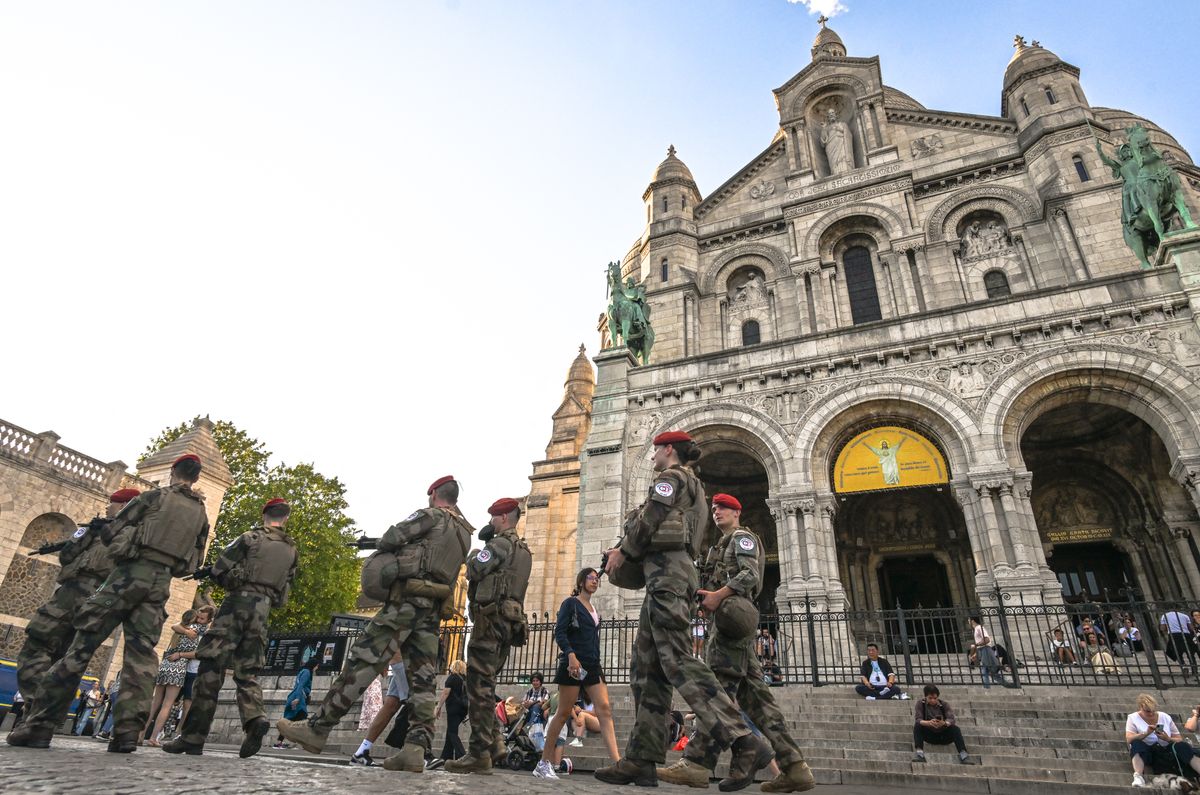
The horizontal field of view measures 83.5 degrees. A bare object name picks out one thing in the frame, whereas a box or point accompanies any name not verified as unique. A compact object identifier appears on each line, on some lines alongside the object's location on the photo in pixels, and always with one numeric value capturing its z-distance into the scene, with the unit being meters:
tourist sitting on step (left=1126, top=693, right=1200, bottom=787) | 6.89
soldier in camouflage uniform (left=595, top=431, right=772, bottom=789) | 4.30
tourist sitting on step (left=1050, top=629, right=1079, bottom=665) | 10.77
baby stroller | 8.16
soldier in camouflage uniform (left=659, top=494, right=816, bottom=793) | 4.83
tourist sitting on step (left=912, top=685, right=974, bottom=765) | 7.94
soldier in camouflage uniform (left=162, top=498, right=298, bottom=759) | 5.05
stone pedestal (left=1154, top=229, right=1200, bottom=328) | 13.53
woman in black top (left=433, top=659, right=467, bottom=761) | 7.50
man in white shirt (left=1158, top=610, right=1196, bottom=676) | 11.12
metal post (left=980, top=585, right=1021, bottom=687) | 9.66
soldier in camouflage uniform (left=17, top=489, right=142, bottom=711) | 5.52
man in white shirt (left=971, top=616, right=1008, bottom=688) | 10.29
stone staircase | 7.29
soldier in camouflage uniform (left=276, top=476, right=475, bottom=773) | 4.53
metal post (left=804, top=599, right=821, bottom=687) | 10.75
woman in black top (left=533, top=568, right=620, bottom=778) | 5.50
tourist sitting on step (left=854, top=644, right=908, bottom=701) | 9.93
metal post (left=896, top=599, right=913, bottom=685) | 10.12
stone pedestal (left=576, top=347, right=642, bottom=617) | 15.28
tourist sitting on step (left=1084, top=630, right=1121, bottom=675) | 9.97
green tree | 27.27
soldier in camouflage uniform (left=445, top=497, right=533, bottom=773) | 5.23
